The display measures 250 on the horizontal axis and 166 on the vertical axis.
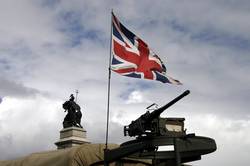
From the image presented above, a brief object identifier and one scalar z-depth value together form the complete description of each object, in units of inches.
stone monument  1083.3
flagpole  454.8
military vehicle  422.9
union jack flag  502.3
